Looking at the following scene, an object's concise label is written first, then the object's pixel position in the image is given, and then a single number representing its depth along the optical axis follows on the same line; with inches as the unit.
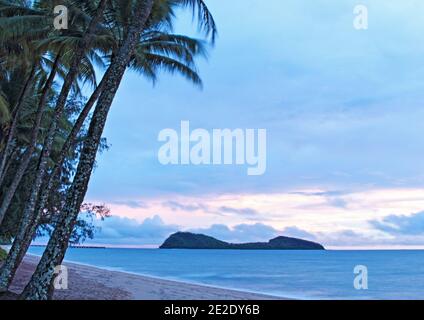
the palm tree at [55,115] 423.8
